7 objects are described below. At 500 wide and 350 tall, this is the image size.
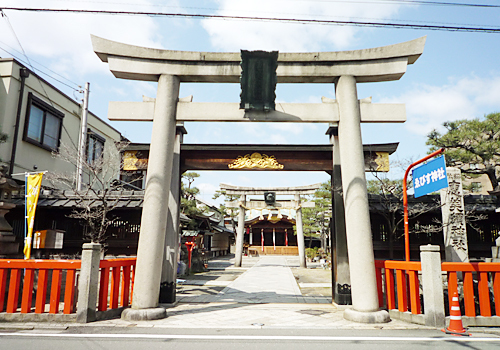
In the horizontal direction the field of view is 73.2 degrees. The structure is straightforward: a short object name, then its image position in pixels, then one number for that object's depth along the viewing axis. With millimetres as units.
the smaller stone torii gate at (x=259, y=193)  24750
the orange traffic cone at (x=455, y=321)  6273
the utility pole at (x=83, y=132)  16427
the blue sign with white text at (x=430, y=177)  7688
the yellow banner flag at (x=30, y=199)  10133
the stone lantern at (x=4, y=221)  9188
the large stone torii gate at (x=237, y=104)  8273
